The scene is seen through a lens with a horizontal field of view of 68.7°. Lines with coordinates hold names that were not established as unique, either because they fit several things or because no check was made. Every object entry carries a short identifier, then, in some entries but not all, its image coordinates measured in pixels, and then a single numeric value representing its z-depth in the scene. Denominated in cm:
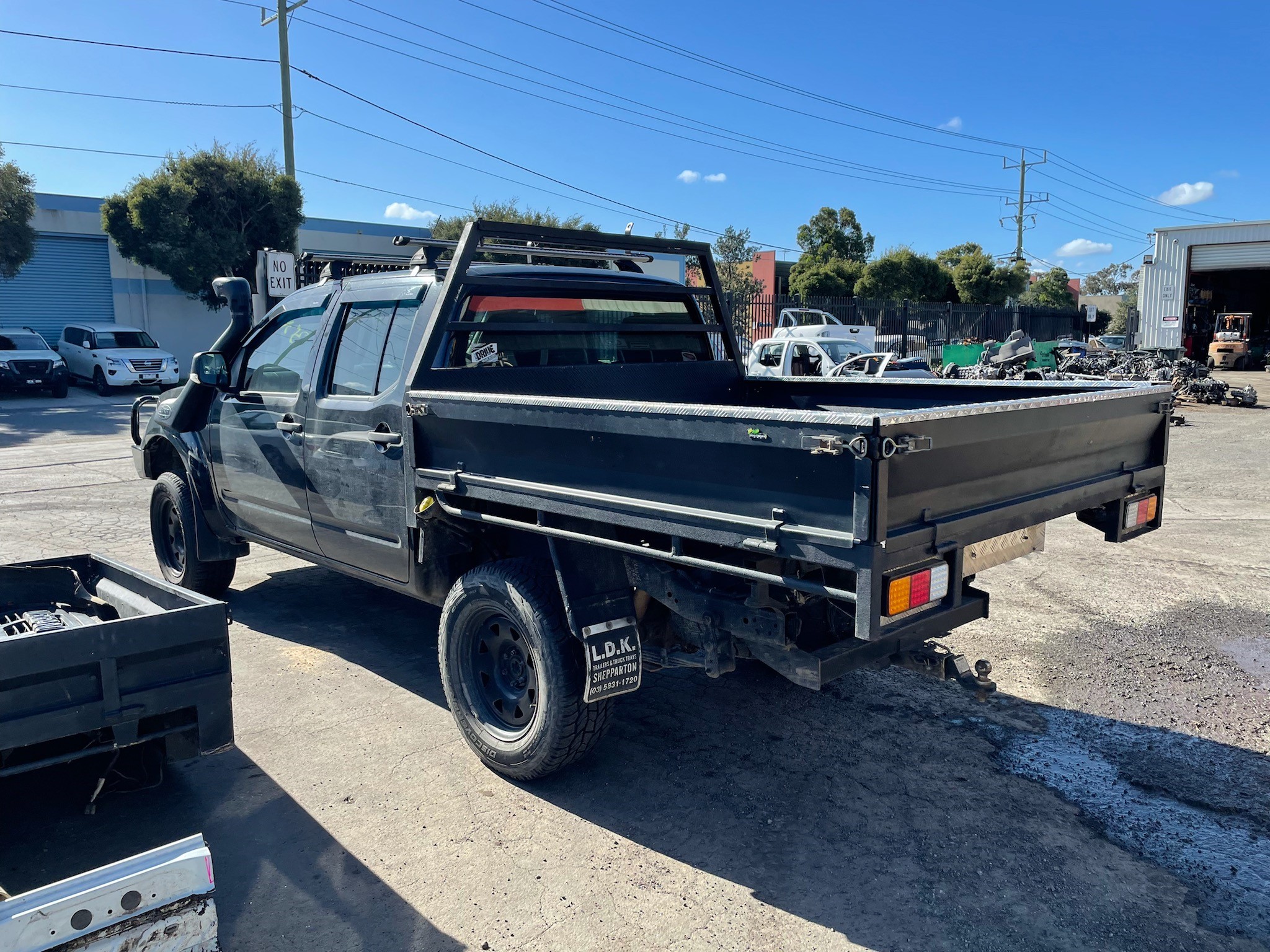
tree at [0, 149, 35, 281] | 2438
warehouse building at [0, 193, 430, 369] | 2912
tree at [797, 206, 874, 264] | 4306
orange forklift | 3391
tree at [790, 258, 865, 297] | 3897
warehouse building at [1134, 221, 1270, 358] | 3175
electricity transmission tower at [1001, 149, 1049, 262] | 7012
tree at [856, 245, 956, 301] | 3894
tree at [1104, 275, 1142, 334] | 5555
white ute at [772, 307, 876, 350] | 1926
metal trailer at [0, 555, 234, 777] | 308
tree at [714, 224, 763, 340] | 2489
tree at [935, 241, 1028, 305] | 4241
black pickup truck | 281
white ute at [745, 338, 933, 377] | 1650
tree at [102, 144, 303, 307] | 2692
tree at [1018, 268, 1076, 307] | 5416
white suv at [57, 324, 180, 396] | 2389
